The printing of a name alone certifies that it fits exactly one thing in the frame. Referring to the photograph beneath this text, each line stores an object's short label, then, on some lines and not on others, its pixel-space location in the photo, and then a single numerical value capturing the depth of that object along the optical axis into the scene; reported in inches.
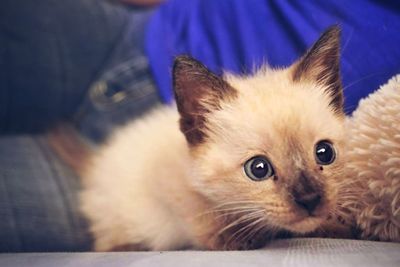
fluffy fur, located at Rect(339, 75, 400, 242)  13.4
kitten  13.5
